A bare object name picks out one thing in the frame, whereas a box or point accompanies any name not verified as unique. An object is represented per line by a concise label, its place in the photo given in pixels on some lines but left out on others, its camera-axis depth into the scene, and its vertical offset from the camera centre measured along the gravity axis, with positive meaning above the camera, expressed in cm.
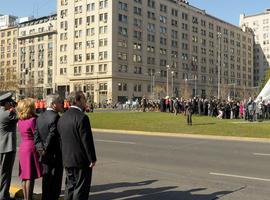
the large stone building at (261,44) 17550 +2251
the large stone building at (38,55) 12738 +1423
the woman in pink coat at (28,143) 720 -63
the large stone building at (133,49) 10856 +1408
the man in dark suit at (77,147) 622 -60
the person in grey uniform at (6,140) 772 -62
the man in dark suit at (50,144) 683 -62
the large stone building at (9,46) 14438 +1843
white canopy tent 4334 +94
